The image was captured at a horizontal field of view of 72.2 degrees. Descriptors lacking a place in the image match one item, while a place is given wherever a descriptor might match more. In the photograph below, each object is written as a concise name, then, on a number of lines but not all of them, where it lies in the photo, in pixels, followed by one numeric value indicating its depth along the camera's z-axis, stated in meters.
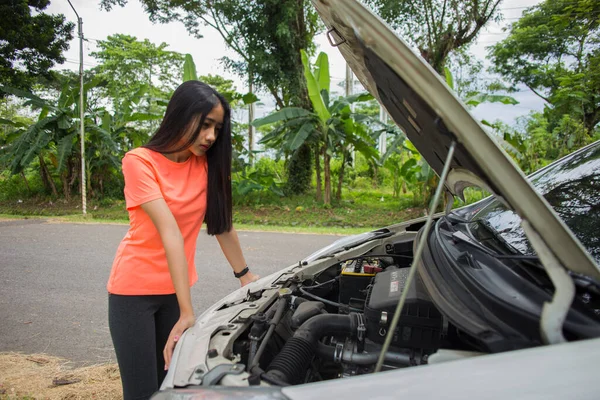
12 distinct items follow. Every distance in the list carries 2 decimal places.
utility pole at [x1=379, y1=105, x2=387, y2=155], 18.49
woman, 1.69
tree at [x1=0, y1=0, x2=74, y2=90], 9.46
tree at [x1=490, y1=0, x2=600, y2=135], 9.37
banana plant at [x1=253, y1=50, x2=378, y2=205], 9.05
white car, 1.05
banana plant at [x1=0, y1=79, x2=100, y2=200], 10.62
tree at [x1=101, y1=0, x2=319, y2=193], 11.58
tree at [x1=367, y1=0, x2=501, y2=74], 10.88
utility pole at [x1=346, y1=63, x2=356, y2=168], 17.79
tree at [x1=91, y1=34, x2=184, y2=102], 21.50
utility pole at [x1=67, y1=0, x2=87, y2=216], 10.91
